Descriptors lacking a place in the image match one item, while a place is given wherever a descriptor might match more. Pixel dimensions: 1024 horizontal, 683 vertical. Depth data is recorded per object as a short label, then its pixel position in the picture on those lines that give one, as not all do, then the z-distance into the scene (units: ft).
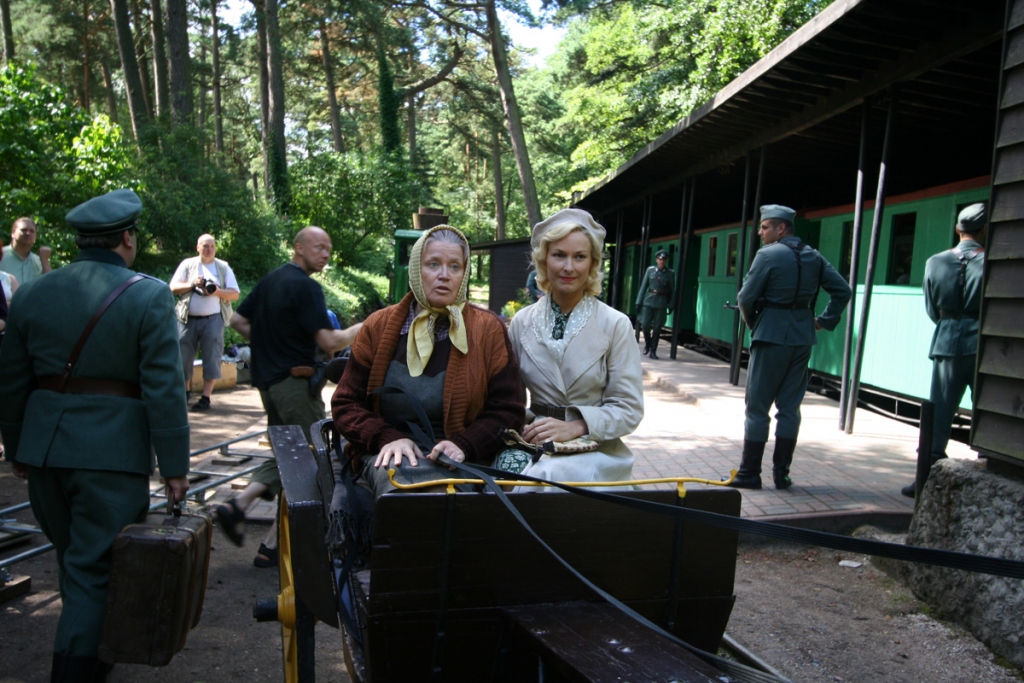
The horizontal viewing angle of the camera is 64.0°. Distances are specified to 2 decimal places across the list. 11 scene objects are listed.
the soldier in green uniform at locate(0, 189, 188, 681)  9.69
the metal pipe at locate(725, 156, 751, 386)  39.11
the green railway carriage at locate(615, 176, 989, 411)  30.40
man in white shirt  29.09
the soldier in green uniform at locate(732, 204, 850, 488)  19.99
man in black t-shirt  15.90
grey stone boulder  12.50
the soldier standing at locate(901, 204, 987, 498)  19.39
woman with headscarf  9.80
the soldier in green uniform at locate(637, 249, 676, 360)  50.96
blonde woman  10.25
